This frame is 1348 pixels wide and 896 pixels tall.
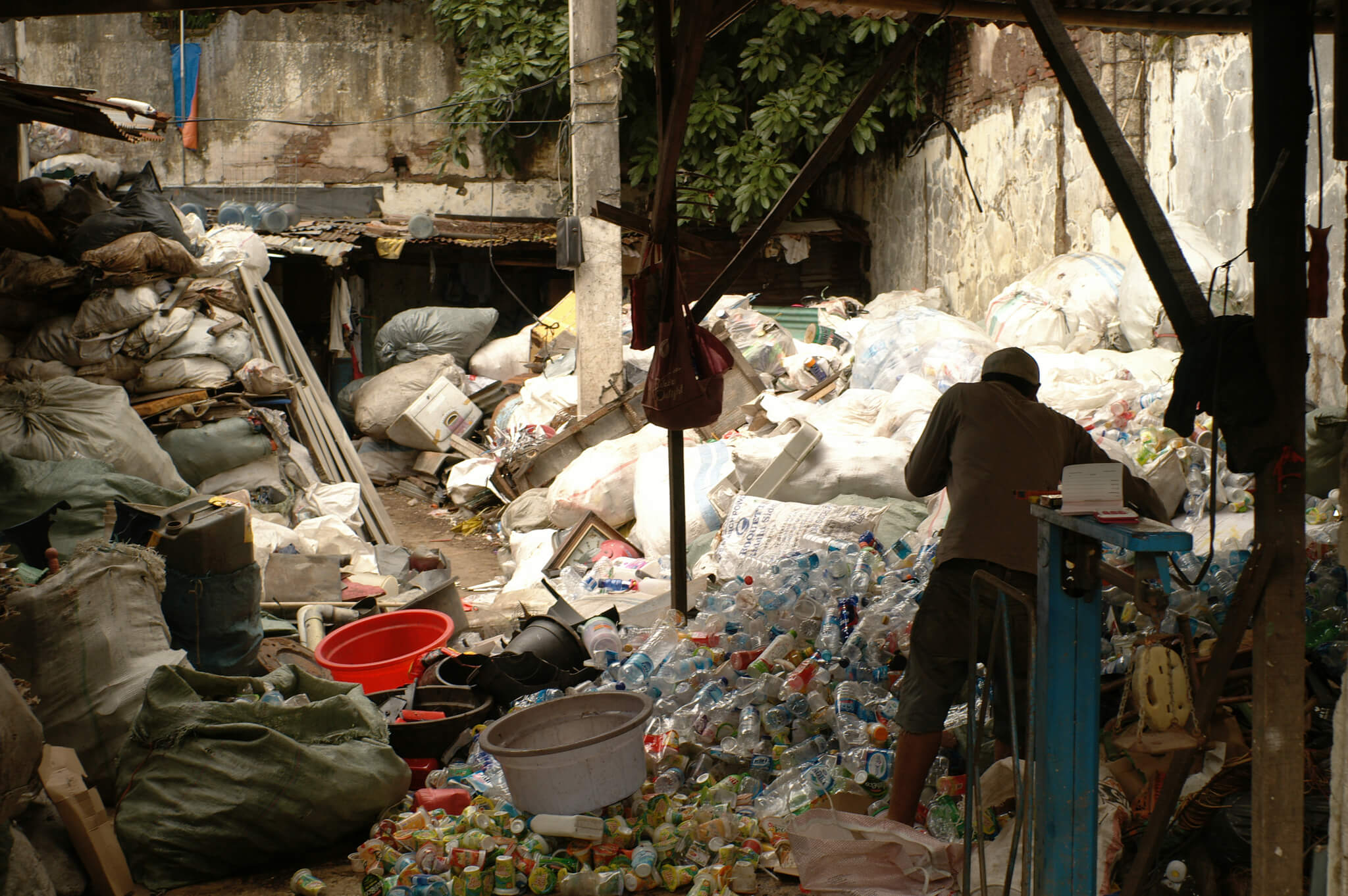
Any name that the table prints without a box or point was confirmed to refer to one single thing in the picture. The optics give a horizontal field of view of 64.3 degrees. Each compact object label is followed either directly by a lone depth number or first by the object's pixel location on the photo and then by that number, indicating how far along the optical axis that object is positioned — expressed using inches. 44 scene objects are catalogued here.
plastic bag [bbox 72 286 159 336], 281.6
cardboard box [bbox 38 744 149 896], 118.3
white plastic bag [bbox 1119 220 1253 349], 238.2
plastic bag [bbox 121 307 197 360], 286.8
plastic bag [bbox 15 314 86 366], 280.5
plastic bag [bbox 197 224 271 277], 332.8
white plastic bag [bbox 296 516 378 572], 275.0
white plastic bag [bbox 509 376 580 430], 383.6
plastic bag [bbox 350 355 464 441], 421.7
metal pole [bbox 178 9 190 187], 499.8
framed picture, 276.4
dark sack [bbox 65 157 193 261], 288.4
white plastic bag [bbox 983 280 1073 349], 279.4
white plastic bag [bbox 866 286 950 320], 397.6
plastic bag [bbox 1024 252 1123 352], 276.7
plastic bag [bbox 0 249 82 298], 272.7
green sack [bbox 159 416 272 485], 286.7
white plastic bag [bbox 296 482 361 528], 299.0
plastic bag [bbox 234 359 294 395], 307.1
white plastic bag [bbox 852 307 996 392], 280.8
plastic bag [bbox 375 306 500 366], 459.5
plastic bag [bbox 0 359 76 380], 270.5
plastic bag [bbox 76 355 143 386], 283.4
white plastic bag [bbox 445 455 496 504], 370.6
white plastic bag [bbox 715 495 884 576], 220.1
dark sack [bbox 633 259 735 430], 186.2
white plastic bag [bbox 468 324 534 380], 450.0
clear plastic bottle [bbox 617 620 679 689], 175.3
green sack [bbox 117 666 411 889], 124.5
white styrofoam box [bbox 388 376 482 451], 410.3
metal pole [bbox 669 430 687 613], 205.2
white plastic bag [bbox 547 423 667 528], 293.3
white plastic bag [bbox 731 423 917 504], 238.1
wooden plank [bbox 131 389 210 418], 287.7
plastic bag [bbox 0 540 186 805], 136.4
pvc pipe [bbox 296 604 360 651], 211.5
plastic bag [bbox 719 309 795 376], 356.8
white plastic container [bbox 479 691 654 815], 125.5
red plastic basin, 185.3
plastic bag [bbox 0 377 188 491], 230.5
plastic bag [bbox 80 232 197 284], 280.5
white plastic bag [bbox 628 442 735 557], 260.1
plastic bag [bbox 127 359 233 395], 292.0
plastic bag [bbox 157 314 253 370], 295.0
